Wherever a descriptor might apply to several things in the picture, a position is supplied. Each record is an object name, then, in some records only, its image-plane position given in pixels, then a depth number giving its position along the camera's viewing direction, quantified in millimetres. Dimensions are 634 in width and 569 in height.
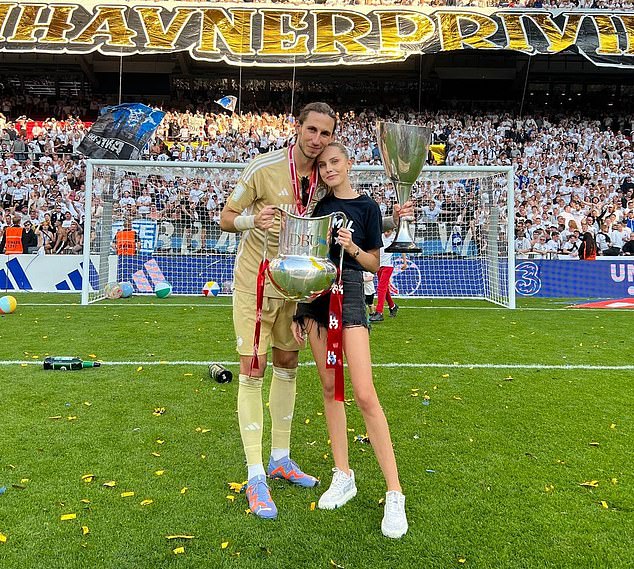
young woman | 2844
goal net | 12250
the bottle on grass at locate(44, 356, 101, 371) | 5707
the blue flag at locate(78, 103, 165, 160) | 15516
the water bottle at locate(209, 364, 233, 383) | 5328
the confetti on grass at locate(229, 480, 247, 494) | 3170
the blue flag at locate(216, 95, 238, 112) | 20523
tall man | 2943
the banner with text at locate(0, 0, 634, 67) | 18797
